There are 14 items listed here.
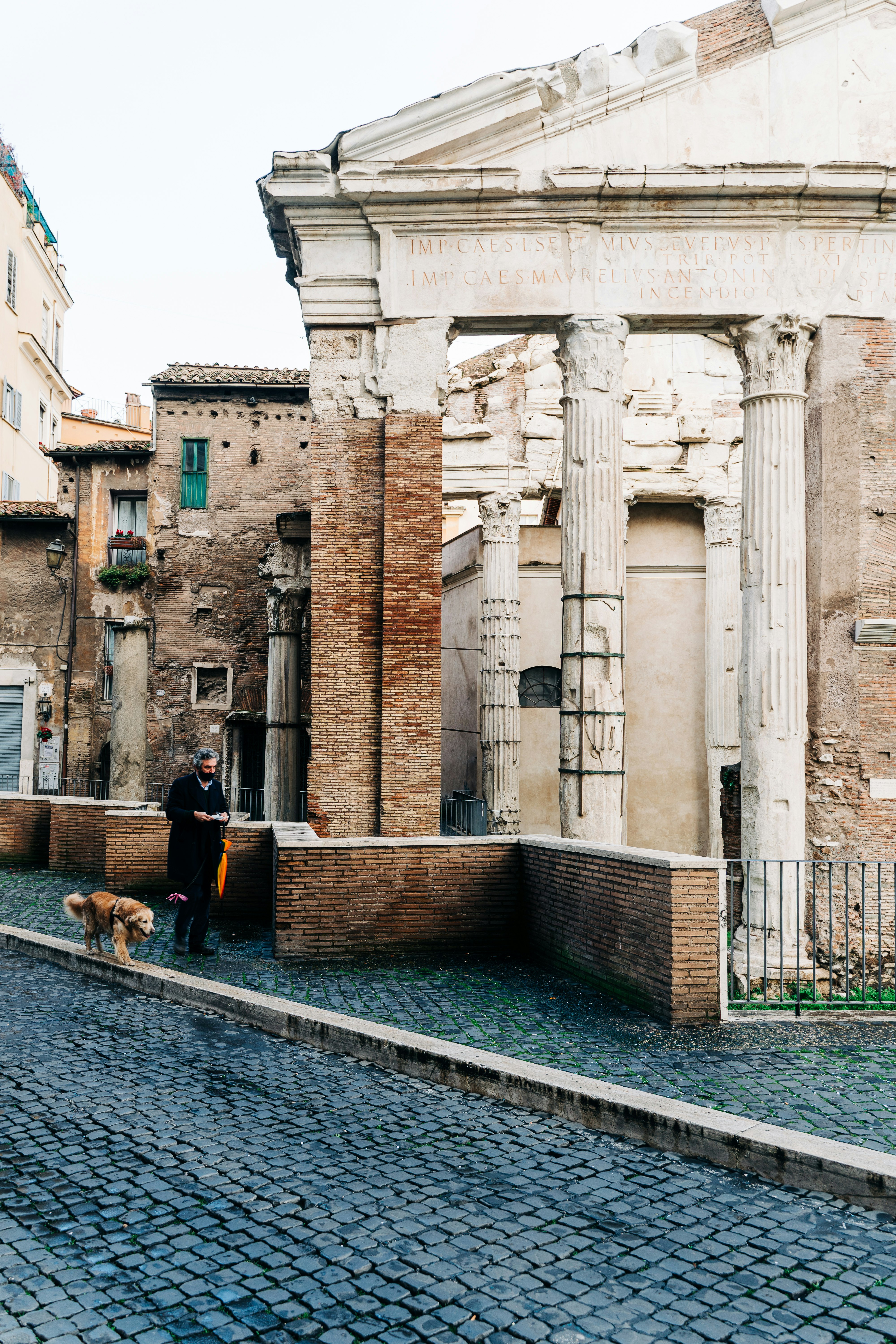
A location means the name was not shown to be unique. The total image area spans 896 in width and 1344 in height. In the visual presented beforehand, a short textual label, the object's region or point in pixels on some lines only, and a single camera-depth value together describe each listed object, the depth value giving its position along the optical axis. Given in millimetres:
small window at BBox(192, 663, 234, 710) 22109
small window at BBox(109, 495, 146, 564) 22844
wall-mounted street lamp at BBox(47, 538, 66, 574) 22156
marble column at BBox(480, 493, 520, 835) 17859
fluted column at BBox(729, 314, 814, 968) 11055
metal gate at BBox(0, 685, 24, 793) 22953
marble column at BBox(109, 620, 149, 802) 22266
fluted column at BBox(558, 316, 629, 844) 11414
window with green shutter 22359
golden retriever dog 7719
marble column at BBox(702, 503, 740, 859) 18359
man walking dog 8250
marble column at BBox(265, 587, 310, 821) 17984
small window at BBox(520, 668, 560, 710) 20188
